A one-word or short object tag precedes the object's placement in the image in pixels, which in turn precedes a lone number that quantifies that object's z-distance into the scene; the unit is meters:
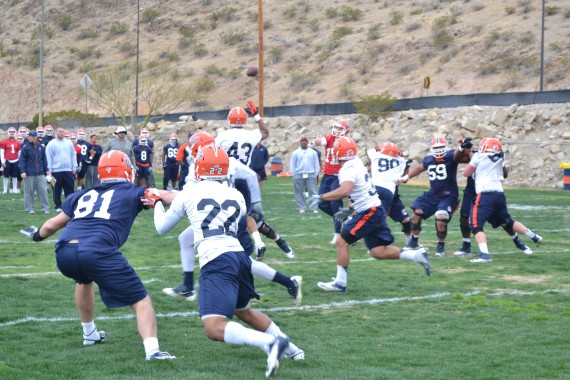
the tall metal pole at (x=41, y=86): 43.12
